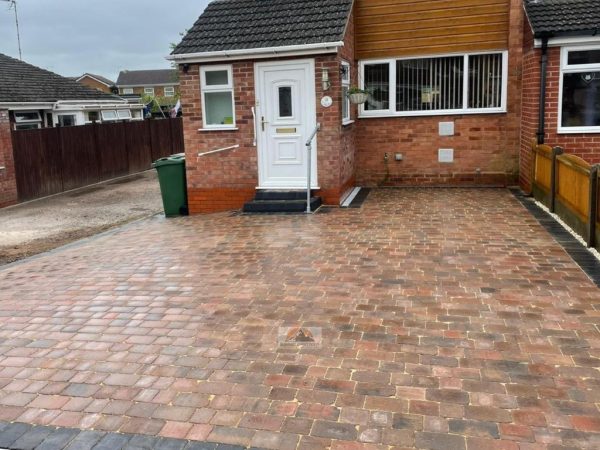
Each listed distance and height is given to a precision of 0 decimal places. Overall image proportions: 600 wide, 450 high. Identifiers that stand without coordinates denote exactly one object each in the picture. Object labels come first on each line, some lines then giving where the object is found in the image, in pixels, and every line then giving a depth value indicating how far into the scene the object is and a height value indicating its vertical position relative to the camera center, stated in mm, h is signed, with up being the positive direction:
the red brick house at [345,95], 10828 +644
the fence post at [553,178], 9078 -872
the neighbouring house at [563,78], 10625 +773
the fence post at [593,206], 6980 -1018
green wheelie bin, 11727 -991
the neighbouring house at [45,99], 20750 +1511
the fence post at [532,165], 10750 -779
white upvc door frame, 10703 +285
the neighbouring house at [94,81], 77575 +7407
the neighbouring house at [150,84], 88062 +7560
